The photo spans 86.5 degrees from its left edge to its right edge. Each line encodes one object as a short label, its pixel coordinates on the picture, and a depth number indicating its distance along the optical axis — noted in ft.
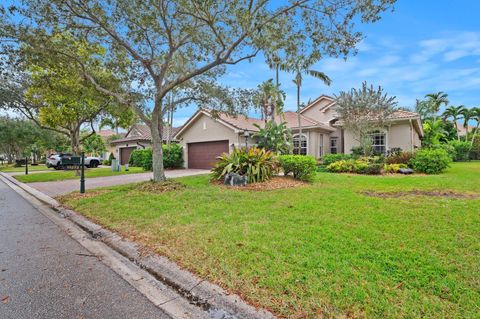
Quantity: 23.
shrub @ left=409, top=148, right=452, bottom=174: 43.21
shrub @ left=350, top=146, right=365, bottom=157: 56.21
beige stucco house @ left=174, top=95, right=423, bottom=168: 55.88
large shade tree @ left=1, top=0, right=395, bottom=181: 22.76
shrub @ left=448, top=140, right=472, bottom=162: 83.97
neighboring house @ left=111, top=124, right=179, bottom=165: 88.07
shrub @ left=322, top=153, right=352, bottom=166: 55.01
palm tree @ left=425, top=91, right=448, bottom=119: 104.22
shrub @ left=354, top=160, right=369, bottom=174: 45.27
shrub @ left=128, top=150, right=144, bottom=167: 75.02
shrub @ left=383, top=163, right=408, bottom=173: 44.86
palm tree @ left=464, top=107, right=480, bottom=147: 96.94
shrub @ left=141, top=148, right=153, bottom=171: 65.46
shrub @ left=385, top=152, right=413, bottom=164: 47.45
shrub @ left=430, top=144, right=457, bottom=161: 76.63
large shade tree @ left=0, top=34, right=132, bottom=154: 28.50
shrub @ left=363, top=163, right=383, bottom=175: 43.88
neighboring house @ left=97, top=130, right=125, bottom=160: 122.72
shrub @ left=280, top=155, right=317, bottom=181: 34.09
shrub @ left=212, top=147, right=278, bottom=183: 32.35
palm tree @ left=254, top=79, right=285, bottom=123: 66.03
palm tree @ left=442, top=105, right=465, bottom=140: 101.40
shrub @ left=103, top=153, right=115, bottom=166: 108.64
